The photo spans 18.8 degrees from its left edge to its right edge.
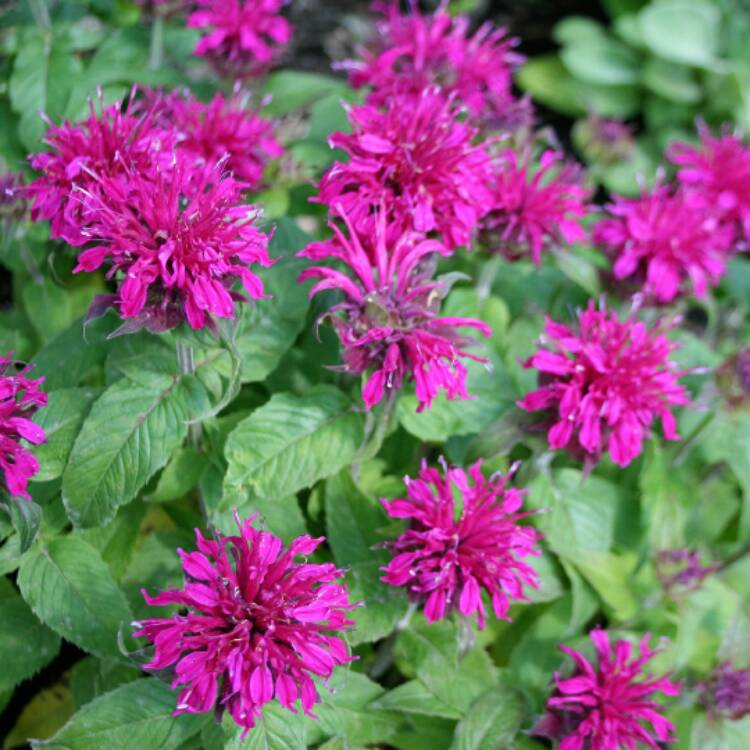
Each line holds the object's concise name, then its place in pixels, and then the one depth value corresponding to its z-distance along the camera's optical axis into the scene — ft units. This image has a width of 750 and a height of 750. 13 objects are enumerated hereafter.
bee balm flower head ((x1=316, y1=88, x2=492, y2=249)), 2.19
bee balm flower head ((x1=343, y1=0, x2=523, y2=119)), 2.45
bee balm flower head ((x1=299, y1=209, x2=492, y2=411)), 2.12
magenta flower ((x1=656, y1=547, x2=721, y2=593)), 2.43
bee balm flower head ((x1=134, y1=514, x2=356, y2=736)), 2.00
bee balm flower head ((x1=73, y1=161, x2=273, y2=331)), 2.06
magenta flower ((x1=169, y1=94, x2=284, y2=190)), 2.32
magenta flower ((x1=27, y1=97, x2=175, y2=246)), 2.13
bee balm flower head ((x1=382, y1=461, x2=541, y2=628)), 2.13
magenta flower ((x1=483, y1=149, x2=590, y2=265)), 2.34
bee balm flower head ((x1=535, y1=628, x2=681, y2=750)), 2.15
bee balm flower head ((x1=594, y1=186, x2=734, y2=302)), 2.41
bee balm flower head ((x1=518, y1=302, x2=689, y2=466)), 2.20
